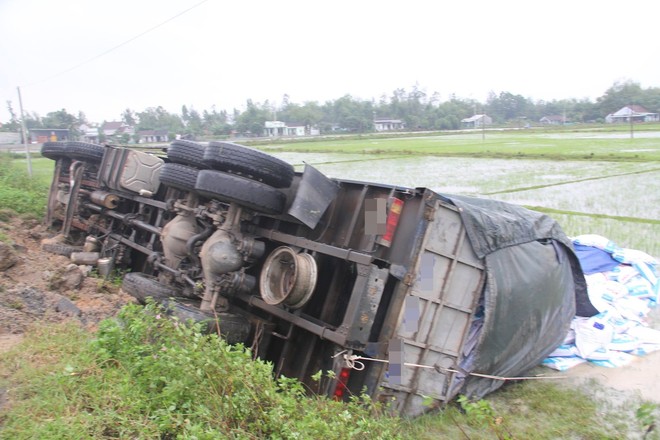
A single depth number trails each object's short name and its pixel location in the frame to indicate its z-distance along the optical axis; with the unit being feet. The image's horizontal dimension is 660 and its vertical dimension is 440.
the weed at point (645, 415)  9.25
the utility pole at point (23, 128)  61.72
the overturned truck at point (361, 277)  13.42
